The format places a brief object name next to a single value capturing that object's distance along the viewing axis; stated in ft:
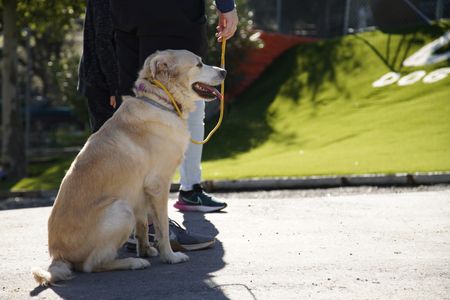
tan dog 14.74
